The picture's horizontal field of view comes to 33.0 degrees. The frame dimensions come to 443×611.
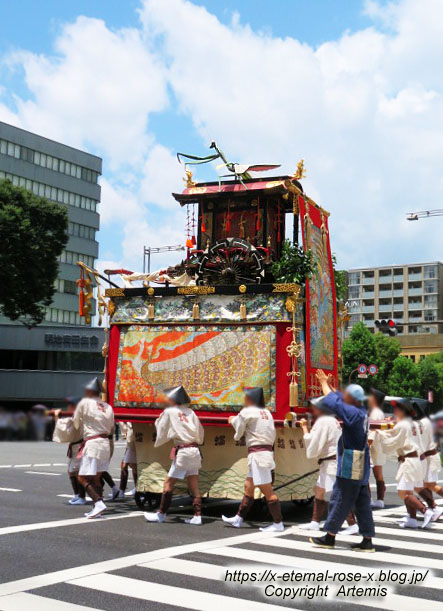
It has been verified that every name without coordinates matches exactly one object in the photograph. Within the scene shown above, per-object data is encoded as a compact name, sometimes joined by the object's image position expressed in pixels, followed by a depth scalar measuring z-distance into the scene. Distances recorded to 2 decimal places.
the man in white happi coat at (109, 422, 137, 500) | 13.61
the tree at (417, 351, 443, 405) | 77.88
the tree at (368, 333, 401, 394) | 75.56
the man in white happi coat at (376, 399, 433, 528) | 11.38
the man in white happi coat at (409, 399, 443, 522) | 11.81
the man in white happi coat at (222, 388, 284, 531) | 10.81
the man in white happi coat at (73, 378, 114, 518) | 11.67
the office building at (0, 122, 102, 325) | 67.31
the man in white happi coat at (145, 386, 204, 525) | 11.19
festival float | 12.02
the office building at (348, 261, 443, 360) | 120.38
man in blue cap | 9.05
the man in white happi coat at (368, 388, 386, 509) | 13.36
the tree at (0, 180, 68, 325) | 42.06
